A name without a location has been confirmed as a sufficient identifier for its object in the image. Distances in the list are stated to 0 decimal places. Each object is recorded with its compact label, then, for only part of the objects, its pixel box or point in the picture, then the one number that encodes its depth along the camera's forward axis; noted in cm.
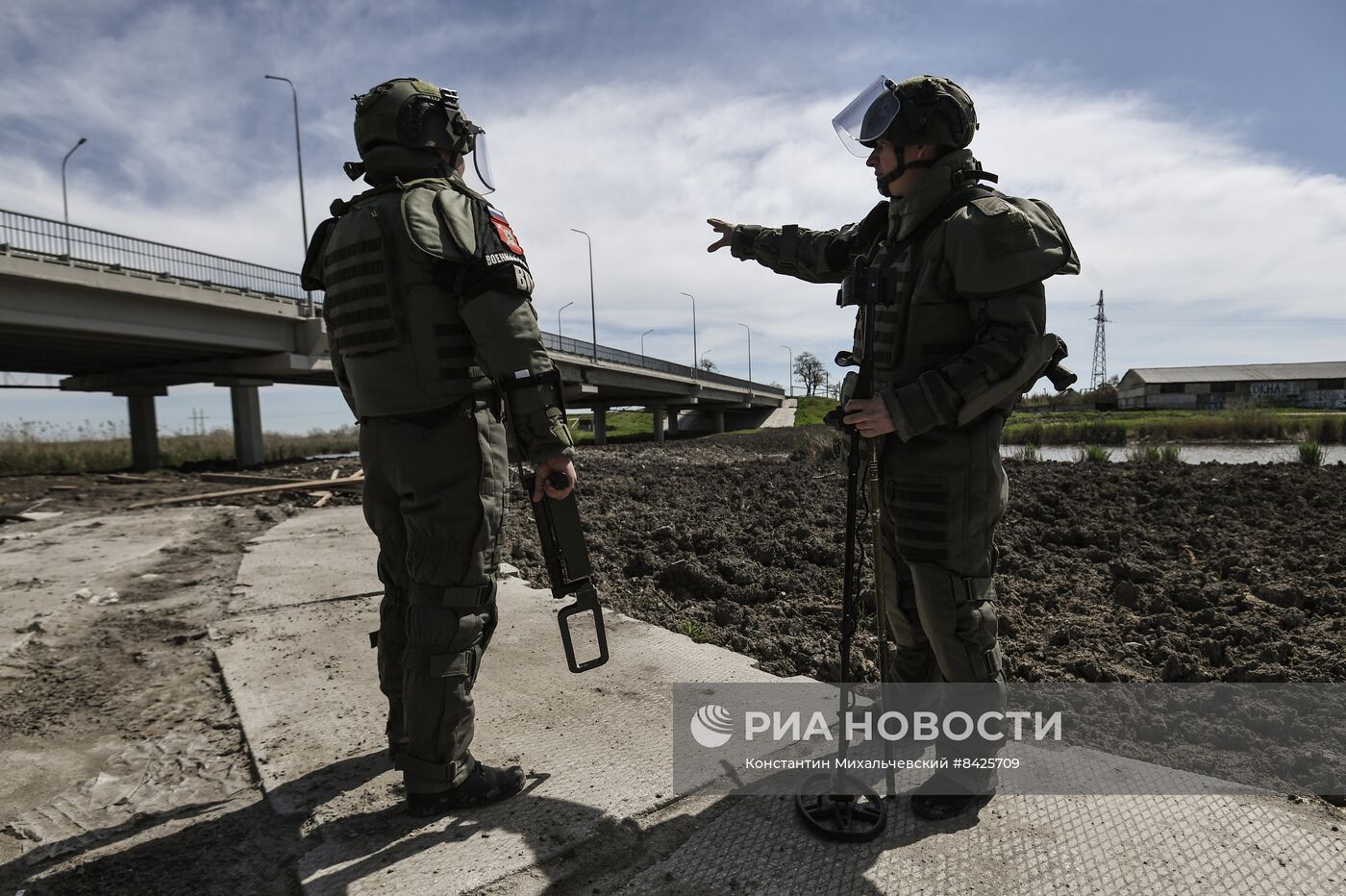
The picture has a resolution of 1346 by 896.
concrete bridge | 1666
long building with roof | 5996
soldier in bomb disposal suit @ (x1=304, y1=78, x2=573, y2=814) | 219
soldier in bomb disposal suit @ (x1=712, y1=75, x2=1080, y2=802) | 207
